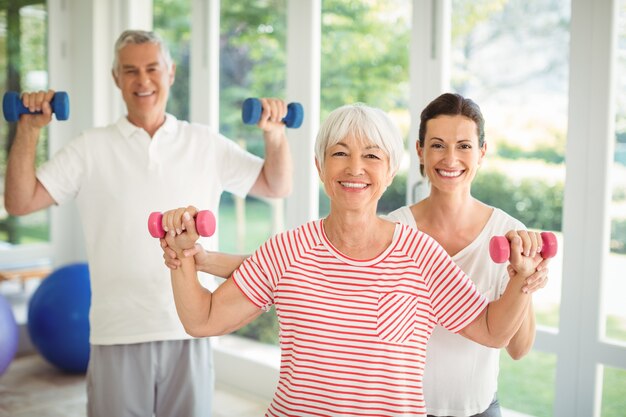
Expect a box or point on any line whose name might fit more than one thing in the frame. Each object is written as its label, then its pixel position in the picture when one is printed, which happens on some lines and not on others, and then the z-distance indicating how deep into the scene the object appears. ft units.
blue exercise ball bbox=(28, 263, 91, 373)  12.75
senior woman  4.91
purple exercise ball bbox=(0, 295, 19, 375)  11.91
